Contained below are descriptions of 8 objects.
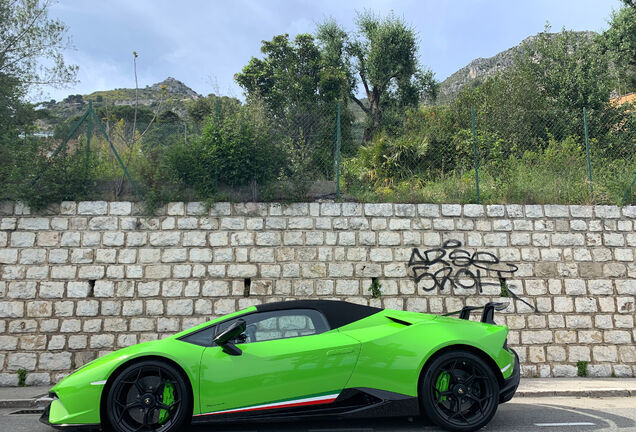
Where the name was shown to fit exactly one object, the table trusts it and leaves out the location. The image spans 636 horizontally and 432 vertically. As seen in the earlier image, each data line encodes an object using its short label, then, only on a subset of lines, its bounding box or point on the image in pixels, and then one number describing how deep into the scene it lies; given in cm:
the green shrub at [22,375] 753
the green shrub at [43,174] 816
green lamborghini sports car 407
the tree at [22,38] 1082
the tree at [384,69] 2573
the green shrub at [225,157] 862
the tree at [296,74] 2444
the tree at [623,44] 2495
